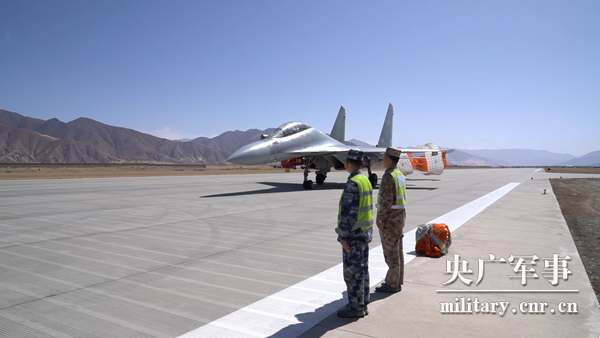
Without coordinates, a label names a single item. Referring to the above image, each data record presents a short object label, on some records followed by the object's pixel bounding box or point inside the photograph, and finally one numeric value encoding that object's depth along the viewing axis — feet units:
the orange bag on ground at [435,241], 22.93
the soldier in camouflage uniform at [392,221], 16.70
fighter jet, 62.64
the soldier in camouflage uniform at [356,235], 13.98
